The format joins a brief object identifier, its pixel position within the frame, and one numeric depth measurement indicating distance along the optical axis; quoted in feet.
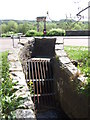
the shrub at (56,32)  31.74
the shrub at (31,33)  31.14
